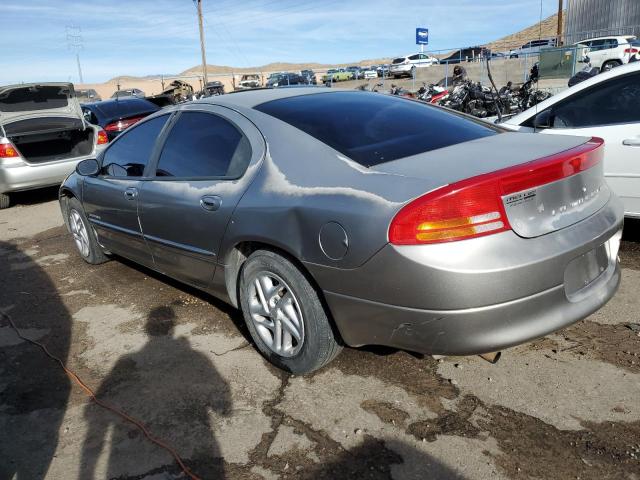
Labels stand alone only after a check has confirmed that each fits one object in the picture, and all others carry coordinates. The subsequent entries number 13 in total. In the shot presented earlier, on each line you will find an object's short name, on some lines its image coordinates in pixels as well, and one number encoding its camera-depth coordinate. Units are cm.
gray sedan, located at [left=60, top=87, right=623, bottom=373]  221
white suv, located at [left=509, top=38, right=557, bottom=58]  2448
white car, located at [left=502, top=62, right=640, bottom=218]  418
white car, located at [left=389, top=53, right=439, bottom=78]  3356
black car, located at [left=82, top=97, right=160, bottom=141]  1109
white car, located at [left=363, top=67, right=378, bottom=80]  3791
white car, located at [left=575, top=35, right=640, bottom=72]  2047
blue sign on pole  2900
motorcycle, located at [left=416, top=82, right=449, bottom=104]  1247
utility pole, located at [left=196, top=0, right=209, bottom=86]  4194
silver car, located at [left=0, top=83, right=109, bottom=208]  810
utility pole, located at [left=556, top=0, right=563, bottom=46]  3367
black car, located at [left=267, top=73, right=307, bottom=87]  2795
